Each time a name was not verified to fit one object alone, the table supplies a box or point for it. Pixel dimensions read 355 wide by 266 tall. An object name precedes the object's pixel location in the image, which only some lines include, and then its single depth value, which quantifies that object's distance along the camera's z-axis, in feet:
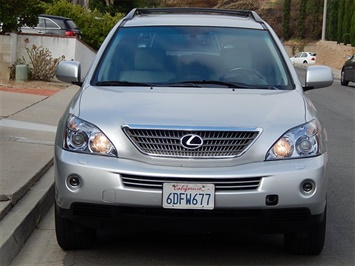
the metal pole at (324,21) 162.92
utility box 59.75
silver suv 16.80
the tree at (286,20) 224.53
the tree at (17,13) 58.95
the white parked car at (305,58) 192.86
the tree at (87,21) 88.45
